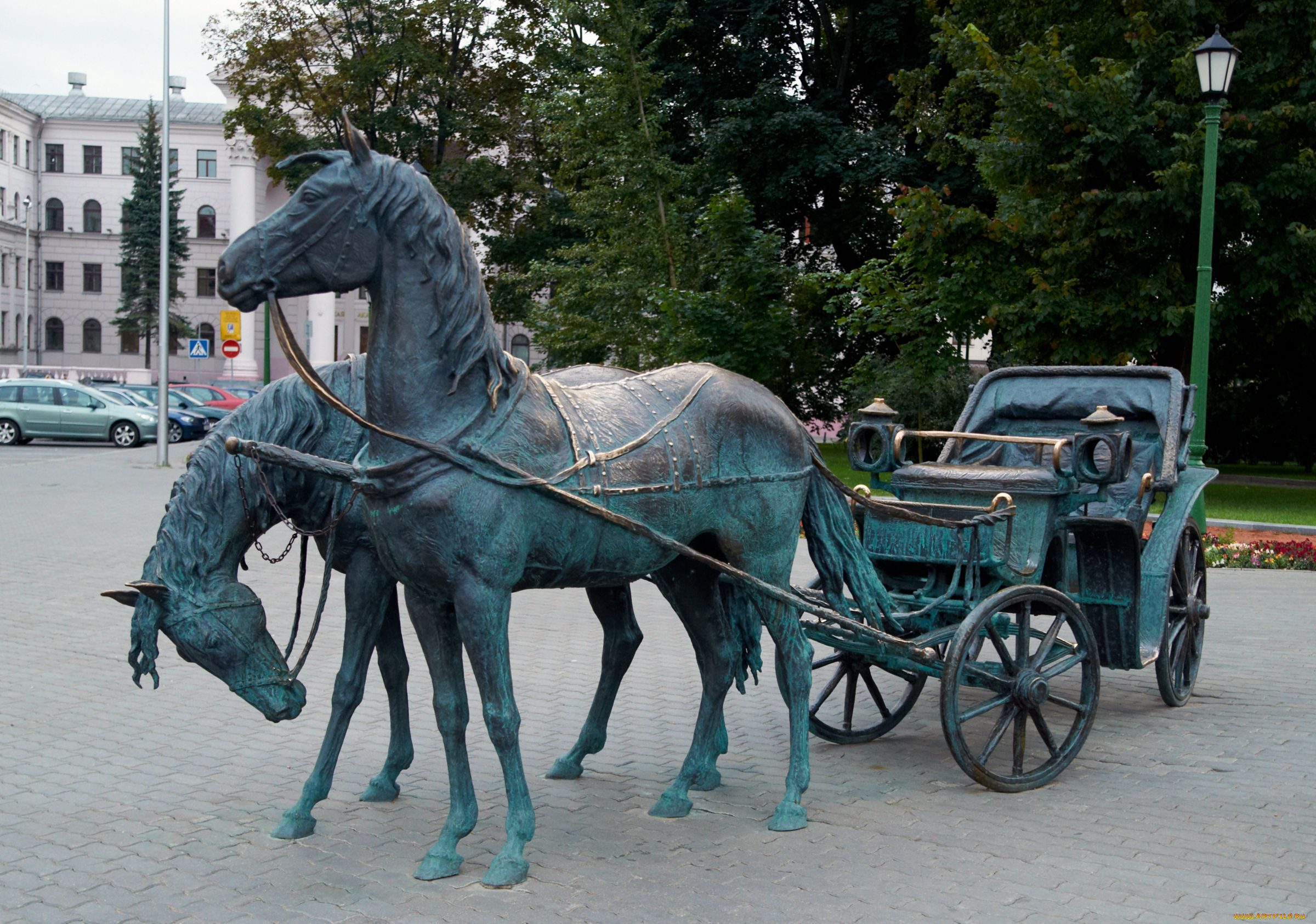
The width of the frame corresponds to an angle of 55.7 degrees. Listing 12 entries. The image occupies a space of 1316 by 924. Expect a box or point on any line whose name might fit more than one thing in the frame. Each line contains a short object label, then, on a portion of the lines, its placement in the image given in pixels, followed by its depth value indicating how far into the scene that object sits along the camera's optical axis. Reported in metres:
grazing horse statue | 4.84
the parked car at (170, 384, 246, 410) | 39.12
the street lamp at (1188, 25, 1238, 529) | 12.88
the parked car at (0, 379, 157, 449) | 31.66
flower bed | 13.47
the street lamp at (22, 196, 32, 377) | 64.19
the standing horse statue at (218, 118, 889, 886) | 4.25
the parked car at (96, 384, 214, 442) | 34.16
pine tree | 60.88
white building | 69.44
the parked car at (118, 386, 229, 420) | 36.06
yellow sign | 21.66
